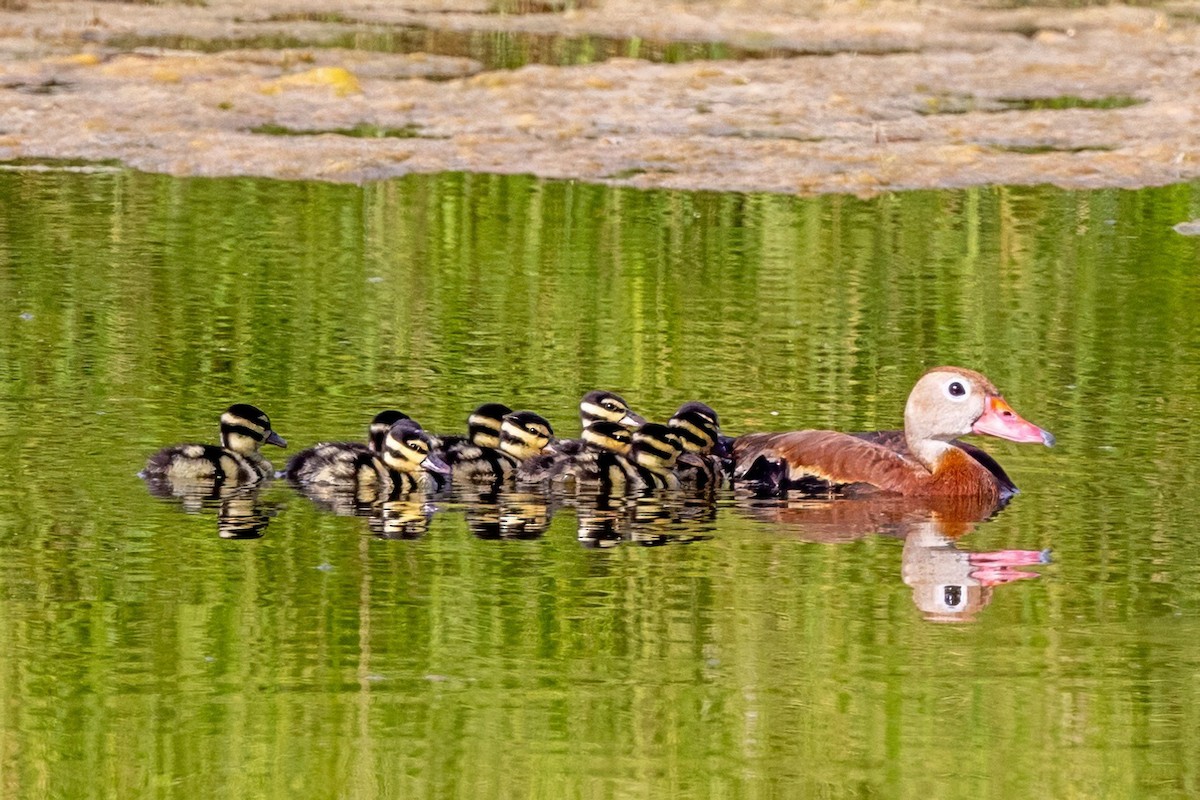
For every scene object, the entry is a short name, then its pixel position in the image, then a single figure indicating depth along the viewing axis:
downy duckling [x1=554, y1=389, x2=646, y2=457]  17.25
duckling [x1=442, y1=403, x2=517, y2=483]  16.73
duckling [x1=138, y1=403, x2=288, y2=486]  16.12
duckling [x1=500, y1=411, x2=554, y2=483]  16.75
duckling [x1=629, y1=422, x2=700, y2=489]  16.47
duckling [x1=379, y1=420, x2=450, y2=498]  16.17
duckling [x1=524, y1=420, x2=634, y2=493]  16.52
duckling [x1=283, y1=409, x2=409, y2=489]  16.20
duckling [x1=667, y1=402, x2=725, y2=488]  16.59
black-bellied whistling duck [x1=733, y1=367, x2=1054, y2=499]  16.53
